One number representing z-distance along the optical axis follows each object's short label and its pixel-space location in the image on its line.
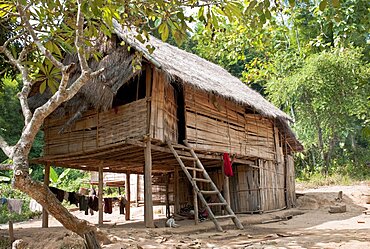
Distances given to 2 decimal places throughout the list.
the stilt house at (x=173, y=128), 7.62
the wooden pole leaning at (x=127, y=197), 11.57
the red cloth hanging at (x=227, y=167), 9.34
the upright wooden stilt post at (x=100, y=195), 8.74
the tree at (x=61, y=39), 3.69
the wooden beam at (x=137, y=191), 14.91
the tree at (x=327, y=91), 16.14
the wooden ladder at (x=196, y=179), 7.40
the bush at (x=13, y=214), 13.59
